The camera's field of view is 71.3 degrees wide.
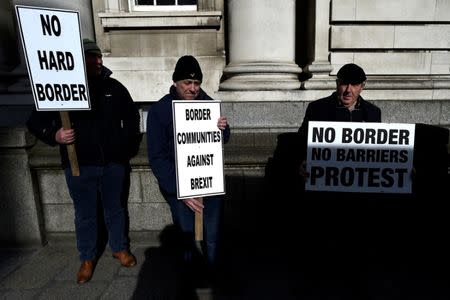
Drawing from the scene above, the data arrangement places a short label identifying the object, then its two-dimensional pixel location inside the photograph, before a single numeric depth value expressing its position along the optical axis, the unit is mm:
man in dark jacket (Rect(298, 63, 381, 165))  2508
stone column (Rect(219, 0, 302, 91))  4844
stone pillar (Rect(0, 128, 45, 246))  3715
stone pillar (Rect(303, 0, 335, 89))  4973
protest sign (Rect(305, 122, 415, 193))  2641
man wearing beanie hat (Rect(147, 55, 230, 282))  2590
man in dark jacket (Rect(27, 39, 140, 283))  3051
